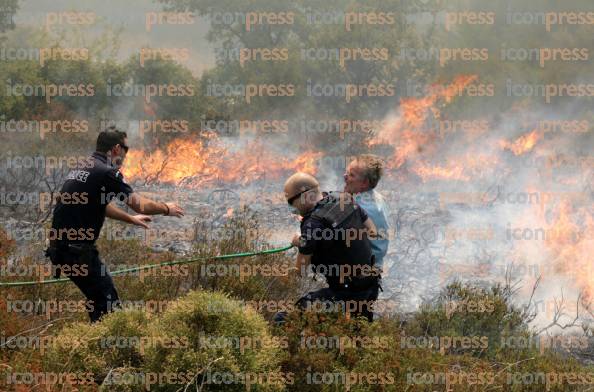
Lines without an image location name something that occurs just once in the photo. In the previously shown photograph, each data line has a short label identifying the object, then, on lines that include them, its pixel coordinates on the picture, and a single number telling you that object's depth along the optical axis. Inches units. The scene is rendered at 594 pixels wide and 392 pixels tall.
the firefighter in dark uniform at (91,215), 423.8
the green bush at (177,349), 336.8
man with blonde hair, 410.6
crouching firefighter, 381.1
